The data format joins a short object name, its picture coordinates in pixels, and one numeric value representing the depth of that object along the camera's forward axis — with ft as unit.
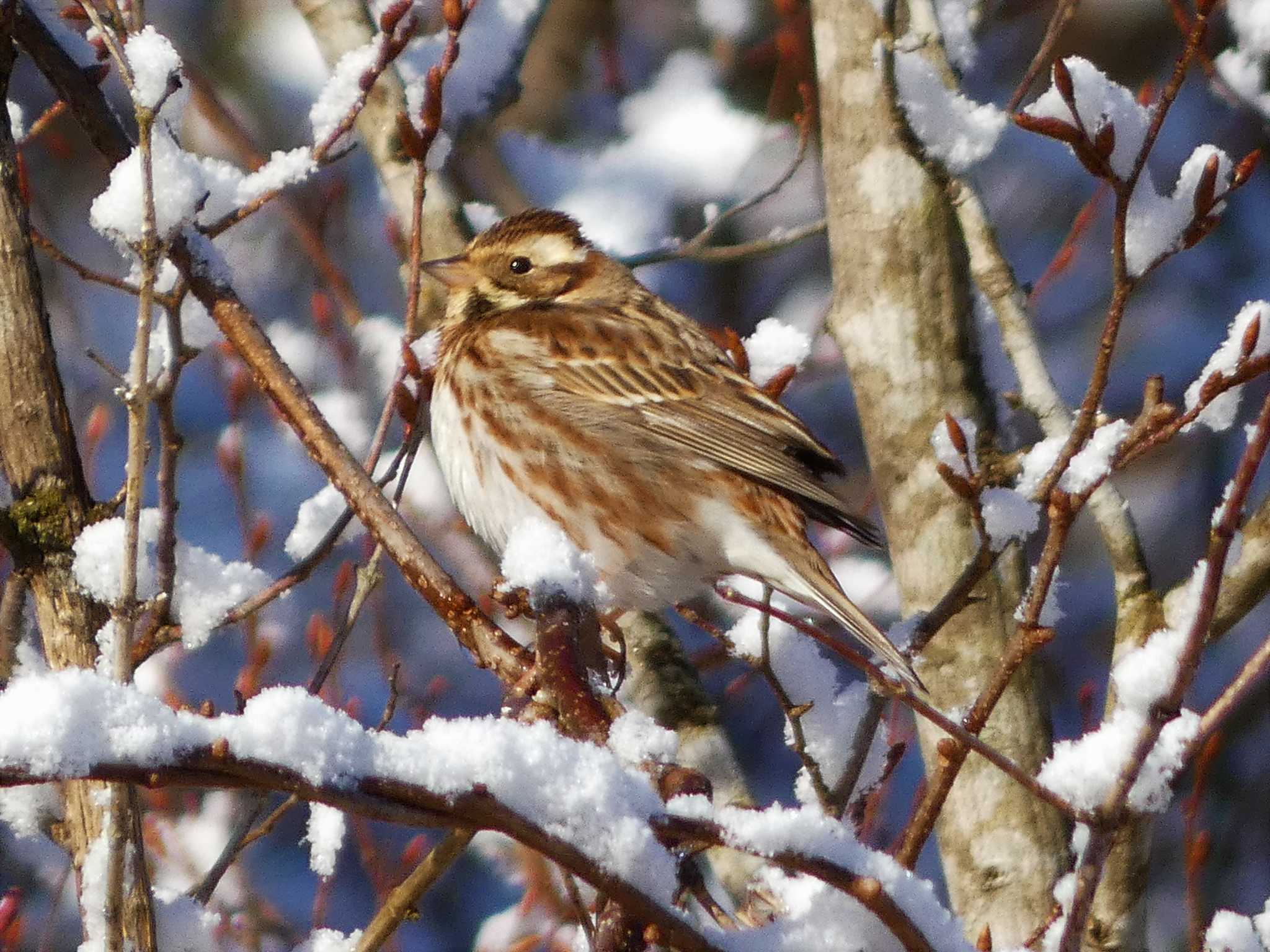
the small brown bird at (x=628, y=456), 25.73
